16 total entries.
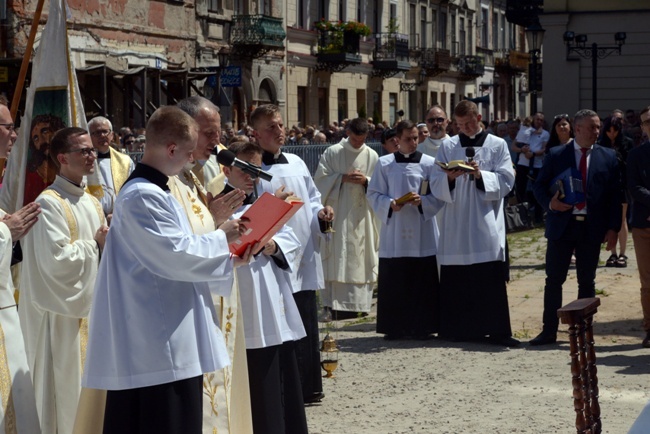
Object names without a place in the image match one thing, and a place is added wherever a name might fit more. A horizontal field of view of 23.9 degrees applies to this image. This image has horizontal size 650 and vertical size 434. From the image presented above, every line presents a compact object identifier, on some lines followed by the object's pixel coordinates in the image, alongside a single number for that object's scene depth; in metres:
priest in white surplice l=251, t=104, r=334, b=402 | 9.44
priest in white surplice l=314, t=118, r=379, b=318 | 15.35
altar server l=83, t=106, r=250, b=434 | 6.28
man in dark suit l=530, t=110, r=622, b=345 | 12.37
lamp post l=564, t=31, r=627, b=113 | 31.43
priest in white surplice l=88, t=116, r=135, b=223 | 11.66
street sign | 36.96
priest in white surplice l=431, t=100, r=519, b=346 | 12.88
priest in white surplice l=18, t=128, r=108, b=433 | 7.88
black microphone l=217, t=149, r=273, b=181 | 6.59
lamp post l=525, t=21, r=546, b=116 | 34.06
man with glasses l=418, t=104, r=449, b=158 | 15.53
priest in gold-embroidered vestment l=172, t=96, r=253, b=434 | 7.10
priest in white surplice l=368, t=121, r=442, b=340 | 13.37
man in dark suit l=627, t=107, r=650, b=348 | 12.00
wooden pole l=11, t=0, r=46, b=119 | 8.89
